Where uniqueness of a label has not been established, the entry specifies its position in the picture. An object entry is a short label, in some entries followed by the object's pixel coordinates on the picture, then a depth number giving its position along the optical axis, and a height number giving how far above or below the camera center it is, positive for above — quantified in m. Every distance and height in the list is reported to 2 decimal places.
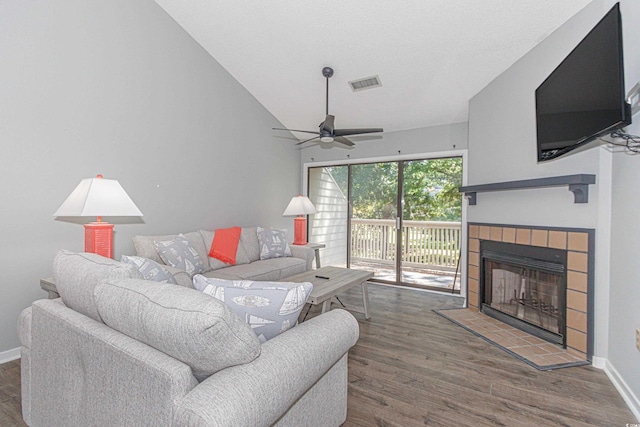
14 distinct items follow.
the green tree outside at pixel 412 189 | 4.43 +0.36
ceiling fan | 3.34 +0.88
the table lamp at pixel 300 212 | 4.67 -0.02
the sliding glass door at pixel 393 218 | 4.53 -0.10
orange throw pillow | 3.62 -0.43
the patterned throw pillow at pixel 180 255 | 2.95 -0.45
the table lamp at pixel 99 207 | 2.12 +0.01
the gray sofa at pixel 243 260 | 2.99 -0.61
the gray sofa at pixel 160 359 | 0.90 -0.52
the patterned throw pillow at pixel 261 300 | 1.21 -0.36
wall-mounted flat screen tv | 1.67 +0.79
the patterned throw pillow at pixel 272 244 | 4.18 -0.47
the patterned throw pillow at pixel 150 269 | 1.76 -0.36
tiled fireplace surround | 2.40 -0.51
